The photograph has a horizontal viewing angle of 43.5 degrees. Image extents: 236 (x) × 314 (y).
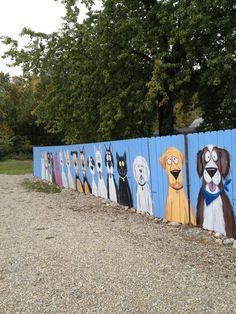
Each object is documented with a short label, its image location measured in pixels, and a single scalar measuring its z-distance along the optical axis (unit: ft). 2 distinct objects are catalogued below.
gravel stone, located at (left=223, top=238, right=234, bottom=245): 15.31
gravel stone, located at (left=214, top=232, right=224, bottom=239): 16.25
